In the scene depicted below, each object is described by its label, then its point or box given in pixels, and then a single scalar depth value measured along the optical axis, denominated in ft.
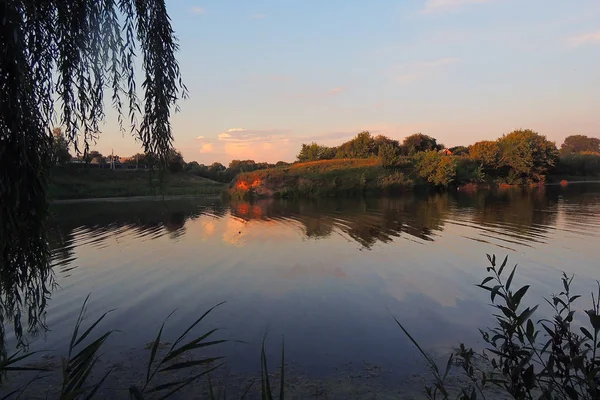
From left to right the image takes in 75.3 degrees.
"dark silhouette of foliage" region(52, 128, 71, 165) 11.94
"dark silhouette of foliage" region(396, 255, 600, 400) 6.34
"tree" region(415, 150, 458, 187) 171.53
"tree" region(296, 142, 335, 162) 249.55
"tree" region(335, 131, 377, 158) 239.91
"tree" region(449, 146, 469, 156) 255.41
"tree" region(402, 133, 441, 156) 274.67
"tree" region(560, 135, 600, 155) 454.40
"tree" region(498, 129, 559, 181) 201.05
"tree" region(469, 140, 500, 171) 204.64
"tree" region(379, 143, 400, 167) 177.88
